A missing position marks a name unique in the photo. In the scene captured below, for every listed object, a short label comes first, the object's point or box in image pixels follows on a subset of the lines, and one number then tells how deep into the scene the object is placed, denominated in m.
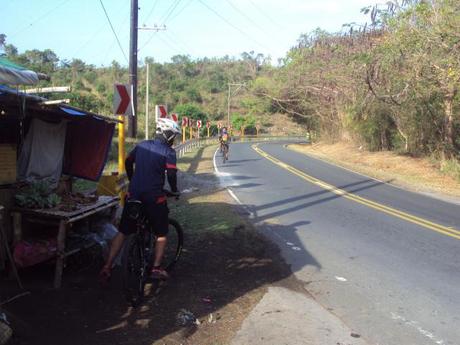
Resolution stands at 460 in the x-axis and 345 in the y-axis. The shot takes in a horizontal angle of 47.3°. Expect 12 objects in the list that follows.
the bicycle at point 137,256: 5.55
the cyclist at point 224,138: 27.79
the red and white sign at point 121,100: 9.56
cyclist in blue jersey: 5.92
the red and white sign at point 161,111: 16.93
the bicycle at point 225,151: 27.50
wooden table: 6.09
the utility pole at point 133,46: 20.45
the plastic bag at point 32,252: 6.12
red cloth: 8.57
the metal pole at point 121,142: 9.35
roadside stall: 6.24
